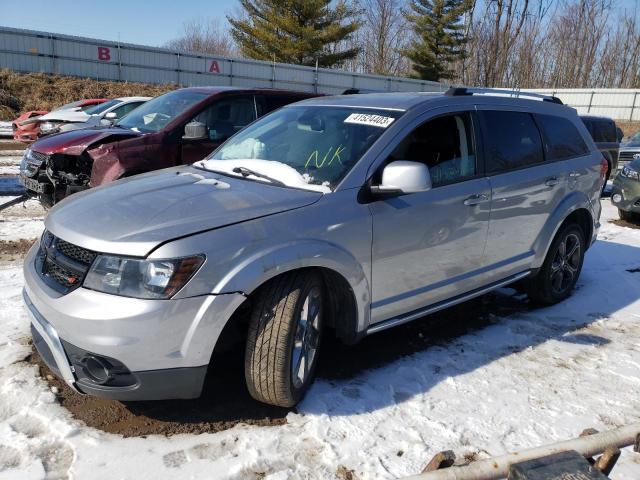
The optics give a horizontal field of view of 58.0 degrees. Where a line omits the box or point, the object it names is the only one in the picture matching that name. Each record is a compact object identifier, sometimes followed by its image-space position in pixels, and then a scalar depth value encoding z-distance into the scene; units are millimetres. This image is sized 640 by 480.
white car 11812
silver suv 2729
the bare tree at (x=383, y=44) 51688
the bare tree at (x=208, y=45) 63531
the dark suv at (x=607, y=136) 12117
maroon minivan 6203
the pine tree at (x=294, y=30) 38500
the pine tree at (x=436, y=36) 45625
